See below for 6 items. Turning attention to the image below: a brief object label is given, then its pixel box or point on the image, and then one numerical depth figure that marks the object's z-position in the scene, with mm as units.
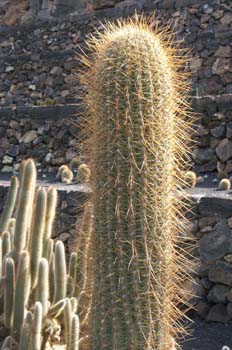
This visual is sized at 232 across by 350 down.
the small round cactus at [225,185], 5346
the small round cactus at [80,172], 5670
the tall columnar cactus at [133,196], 2529
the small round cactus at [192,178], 5501
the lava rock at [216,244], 4609
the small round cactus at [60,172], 6653
